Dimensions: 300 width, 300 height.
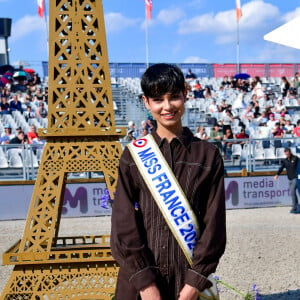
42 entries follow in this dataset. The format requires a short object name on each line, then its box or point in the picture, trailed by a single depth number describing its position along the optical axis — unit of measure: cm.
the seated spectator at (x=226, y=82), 2466
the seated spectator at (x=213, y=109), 1802
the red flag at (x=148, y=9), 2627
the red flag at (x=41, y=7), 2488
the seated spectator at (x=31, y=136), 1309
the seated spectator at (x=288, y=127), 1535
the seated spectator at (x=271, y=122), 1544
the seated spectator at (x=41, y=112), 1666
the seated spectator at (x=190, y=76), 2539
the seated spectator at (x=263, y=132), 1459
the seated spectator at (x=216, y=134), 1364
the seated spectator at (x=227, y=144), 1320
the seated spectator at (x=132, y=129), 1405
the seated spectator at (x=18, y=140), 1292
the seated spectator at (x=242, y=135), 1392
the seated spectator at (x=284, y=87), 2331
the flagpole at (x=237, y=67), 2925
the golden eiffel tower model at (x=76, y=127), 452
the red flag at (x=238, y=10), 2896
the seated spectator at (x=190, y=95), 2095
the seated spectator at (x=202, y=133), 1349
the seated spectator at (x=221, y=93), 2208
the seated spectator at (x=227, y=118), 1606
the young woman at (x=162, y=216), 229
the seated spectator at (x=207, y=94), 2134
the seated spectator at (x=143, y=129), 1282
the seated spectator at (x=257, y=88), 2139
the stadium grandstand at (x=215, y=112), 1302
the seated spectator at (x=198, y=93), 2162
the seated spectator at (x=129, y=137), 1293
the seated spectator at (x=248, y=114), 1742
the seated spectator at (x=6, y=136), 1320
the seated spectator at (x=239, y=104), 1914
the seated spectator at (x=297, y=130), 1437
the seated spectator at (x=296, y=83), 2368
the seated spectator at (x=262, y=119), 1634
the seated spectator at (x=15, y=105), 1745
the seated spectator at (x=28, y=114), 1659
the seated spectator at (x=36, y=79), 2325
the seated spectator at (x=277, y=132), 1449
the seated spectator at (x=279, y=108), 1874
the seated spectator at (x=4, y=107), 1652
